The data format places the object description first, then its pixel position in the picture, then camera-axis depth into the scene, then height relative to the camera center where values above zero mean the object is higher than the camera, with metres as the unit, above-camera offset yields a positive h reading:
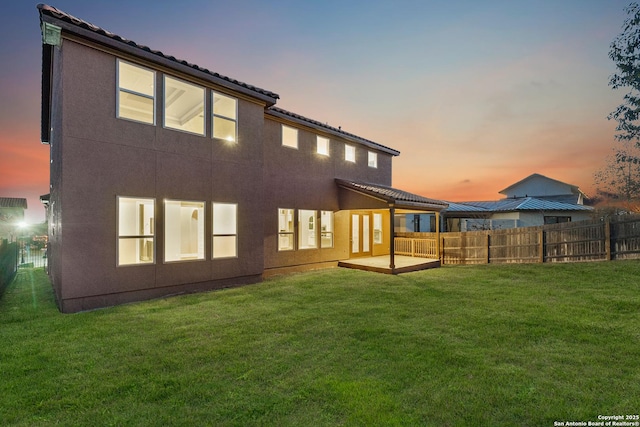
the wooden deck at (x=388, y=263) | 12.24 -1.88
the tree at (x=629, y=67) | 16.03 +8.24
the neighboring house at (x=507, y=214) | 22.36 +0.41
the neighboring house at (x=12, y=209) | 32.30 +1.80
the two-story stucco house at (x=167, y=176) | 6.84 +1.34
